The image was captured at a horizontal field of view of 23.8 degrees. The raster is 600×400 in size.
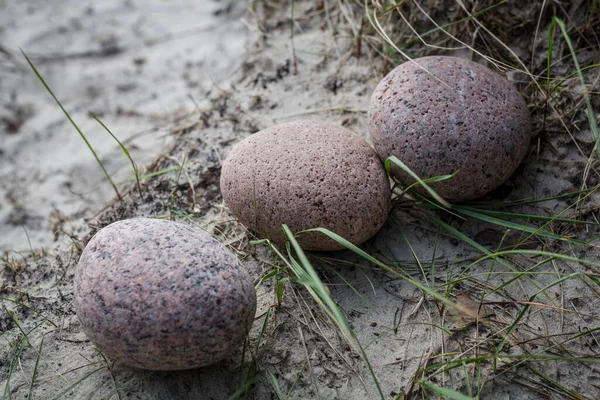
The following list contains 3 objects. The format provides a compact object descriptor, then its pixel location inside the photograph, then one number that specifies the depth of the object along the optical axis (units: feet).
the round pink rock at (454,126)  2.85
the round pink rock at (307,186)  2.82
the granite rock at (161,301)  2.62
